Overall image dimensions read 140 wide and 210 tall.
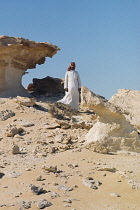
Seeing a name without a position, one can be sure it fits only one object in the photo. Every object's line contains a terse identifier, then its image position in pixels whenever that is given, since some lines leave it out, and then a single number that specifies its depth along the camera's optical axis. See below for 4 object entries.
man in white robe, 10.41
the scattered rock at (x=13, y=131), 6.83
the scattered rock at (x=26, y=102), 9.71
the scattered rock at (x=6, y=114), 8.39
